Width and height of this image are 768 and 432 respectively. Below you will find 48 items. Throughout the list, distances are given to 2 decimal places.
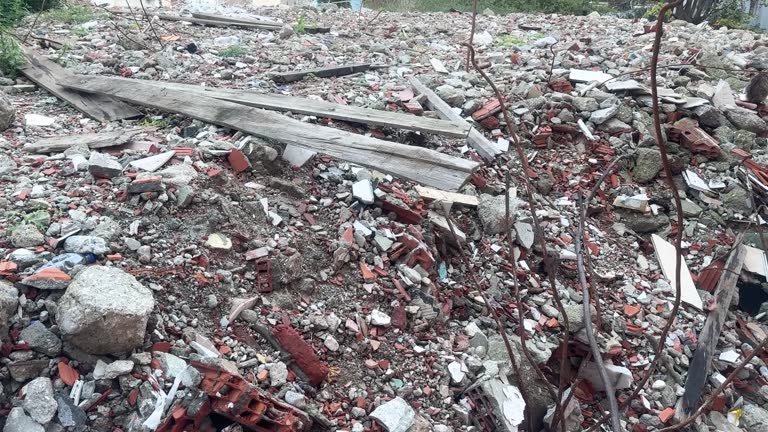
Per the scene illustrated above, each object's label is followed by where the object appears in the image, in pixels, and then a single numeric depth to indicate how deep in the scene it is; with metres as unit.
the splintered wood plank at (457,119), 4.45
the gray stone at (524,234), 3.92
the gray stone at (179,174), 3.12
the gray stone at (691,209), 4.71
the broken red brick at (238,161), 3.52
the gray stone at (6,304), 2.18
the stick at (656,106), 0.70
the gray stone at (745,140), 5.14
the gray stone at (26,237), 2.59
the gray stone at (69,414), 2.09
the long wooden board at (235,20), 7.26
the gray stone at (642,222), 4.61
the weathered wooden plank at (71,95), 4.29
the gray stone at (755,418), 3.40
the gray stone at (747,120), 5.32
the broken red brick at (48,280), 2.36
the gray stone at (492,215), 3.87
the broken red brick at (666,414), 3.33
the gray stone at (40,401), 2.06
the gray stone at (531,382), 3.06
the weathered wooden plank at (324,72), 5.14
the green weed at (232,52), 5.69
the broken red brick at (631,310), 3.83
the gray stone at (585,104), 5.24
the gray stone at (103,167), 3.18
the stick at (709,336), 3.46
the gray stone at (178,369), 2.23
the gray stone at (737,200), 4.71
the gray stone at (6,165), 3.20
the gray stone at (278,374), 2.49
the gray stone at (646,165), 4.84
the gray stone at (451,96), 5.00
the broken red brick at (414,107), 4.67
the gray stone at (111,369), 2.20
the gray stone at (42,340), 2.22
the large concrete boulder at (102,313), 2.17
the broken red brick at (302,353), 2.59
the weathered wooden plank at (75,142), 3.57
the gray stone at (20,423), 2.03
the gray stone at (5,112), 3.83
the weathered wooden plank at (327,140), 3.47
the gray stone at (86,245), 2.58
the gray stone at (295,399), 2.42
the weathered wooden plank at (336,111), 4.05
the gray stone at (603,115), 5.10
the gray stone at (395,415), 2.48
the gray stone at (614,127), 5.09
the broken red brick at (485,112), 4.89
